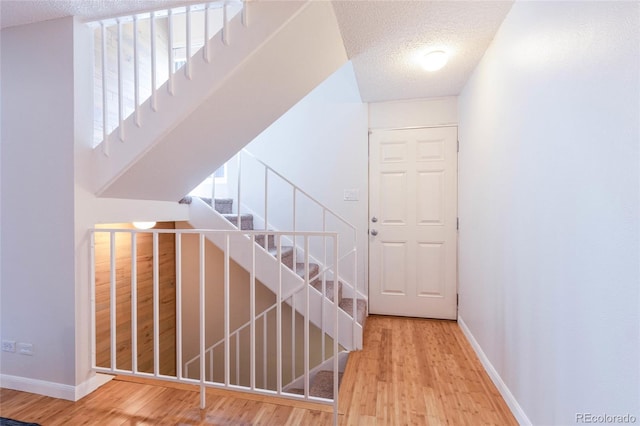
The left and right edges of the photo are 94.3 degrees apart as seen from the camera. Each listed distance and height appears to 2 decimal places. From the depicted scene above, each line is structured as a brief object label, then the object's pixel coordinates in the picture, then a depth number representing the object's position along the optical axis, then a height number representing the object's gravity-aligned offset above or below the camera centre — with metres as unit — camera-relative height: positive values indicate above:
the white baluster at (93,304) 1.87 -0.59
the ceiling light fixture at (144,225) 2.42 -0.11
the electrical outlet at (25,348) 1.88 -0.87
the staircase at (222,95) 1.58 +0.70
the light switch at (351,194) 3.27 +0.18
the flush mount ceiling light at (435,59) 2.19 +1.14
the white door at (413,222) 3.09 -0.13
